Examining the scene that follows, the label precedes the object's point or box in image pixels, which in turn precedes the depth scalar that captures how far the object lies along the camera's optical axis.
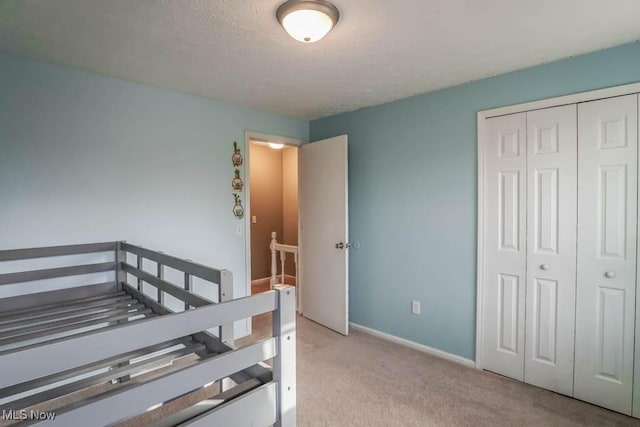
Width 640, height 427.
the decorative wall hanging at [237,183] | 3.12
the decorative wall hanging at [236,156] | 3.11
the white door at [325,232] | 3.22
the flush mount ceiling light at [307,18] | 1.49
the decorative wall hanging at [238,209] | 3.14
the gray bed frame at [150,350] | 0.83
